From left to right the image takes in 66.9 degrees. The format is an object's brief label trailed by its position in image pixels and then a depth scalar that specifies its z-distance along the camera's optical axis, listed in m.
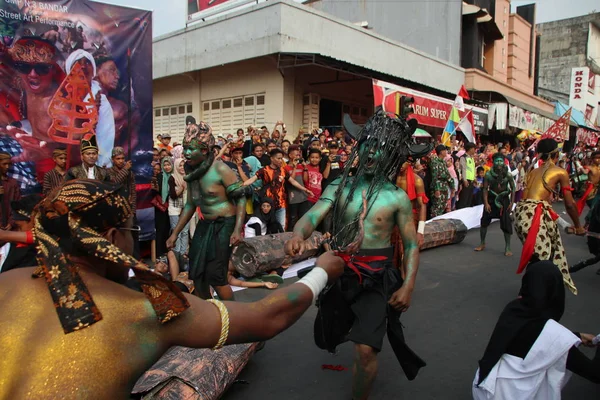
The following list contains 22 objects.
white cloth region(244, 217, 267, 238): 7.29
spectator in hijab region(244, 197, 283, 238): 7.31
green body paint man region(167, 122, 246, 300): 4.18
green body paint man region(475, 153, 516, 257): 8.01
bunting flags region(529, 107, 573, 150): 11.69
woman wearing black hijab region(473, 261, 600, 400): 2.64
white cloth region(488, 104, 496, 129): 18.52
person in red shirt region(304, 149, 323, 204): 8.22
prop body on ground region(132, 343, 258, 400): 2.87
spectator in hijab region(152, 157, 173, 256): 7.36
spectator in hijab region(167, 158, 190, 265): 7.30
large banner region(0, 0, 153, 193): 5.75
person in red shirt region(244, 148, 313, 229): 7.62
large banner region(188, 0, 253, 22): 13.62
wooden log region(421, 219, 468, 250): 8.48
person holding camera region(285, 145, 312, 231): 8.02
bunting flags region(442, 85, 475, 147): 12.14
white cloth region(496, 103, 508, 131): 18.64
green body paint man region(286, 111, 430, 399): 2.94
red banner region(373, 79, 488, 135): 12.23
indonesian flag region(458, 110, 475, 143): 13.11
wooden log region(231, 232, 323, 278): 6.38
